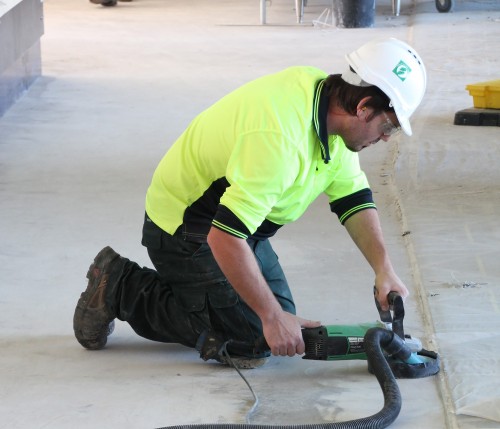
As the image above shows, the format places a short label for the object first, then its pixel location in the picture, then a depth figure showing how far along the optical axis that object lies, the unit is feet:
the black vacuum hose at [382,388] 14.60
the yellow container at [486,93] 36.09
